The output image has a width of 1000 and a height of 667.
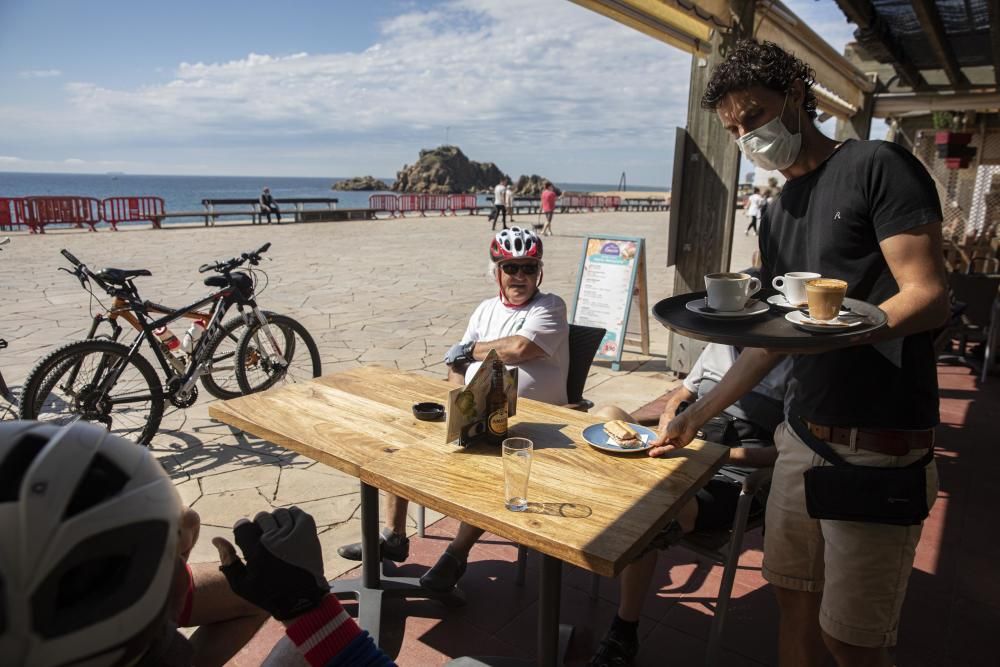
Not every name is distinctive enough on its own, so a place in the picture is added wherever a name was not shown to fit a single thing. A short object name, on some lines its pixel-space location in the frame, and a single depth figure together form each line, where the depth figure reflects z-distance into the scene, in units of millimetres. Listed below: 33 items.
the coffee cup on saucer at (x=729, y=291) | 1541
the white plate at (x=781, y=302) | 1561
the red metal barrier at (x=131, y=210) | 18734
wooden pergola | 4539
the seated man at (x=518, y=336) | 2926
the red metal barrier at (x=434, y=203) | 27833
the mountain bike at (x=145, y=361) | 3894
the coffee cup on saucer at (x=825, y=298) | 1397
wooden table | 1602
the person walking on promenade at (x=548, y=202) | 21097
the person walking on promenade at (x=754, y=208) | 22266
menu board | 6047
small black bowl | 2365
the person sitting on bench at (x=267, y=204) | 20719
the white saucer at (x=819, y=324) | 1366
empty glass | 1726
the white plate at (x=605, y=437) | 2057
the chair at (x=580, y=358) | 3201
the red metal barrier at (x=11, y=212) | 16734
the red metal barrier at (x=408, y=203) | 27370
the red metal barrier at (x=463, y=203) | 29141
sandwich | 2068
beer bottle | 2137
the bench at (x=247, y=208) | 20250
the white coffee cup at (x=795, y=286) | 1530
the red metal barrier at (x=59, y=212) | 16891
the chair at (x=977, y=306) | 5996
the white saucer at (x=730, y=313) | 1513
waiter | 1527
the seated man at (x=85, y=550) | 762
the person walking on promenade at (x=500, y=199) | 20397
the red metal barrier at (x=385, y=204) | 26217
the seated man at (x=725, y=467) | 2264
